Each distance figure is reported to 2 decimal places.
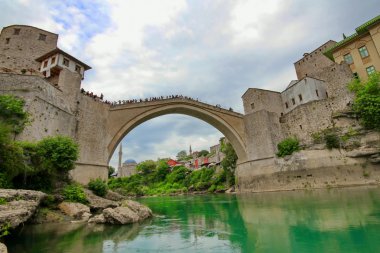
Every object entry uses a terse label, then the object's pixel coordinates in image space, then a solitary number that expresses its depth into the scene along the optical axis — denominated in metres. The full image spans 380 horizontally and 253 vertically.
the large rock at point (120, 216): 9.80
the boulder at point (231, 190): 31.74
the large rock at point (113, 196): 16.00
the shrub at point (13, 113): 13.26
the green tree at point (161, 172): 54.69
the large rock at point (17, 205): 5.74
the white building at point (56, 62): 20.00
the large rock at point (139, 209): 11.55
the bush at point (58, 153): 12.02
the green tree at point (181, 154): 91.31
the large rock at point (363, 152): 18.91
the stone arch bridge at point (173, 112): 21.95
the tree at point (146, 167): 58.84
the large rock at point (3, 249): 4.33
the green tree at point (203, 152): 71.88
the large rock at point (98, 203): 12.69
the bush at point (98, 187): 15.96
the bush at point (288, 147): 24.64
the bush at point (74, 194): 12.14
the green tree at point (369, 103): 19.09
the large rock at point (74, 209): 10.84
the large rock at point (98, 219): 9.99
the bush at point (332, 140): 21.24
